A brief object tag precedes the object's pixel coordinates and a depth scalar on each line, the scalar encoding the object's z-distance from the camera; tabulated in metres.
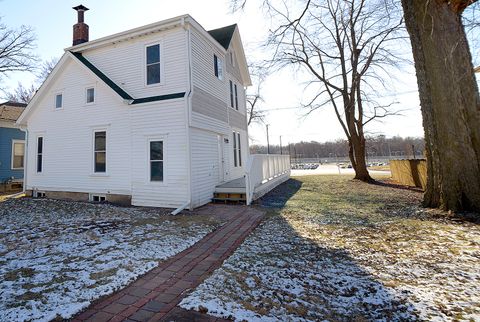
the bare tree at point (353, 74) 15.90
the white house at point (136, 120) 8.48
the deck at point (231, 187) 9.09
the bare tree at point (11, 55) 18.92
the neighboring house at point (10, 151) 15.62
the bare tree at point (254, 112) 30.95
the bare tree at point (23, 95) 30.71
